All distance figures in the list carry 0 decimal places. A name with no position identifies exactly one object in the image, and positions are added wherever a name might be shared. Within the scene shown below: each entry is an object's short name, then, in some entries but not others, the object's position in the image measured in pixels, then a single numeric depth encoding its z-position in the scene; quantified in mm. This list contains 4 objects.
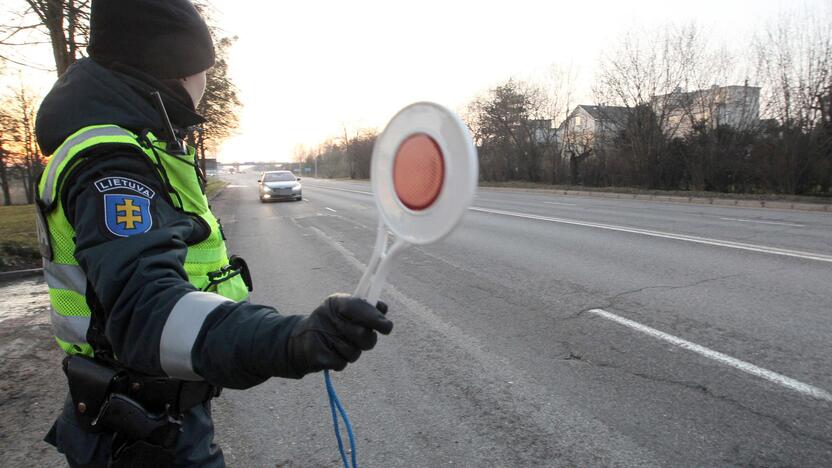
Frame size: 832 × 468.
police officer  992
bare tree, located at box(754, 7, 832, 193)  18562
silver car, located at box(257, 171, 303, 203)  24169
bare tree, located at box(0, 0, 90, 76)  8297
